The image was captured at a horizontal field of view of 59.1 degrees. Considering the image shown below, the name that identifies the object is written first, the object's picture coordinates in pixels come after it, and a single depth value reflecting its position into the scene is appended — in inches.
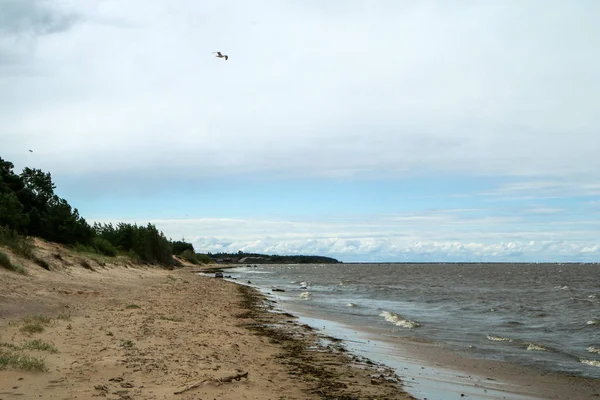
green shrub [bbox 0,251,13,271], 772.0
